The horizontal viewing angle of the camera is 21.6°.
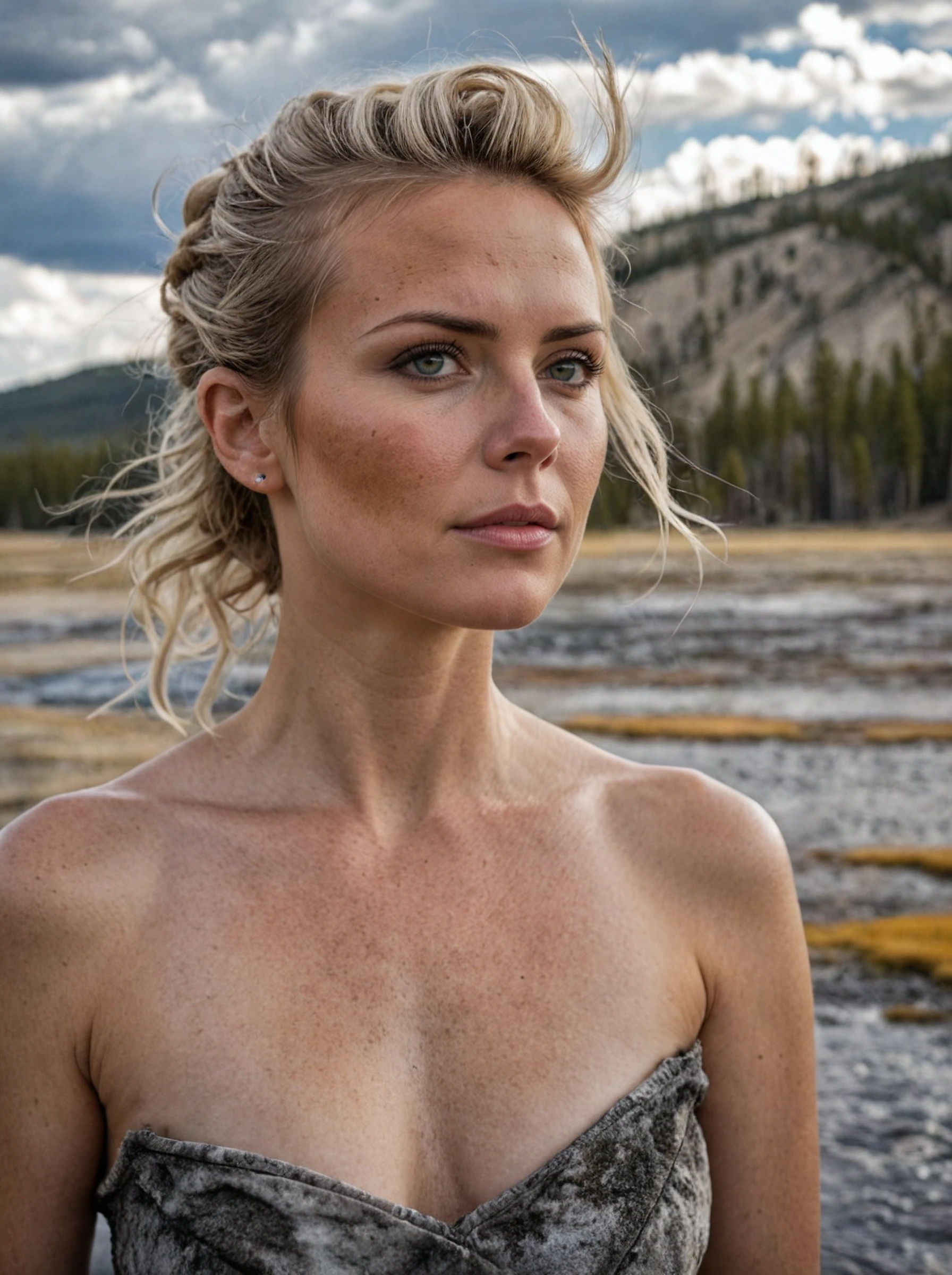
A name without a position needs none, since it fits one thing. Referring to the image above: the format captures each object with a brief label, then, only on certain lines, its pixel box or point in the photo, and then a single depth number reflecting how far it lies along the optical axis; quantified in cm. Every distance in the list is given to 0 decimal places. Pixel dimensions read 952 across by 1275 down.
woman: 103
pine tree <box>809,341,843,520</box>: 4087
